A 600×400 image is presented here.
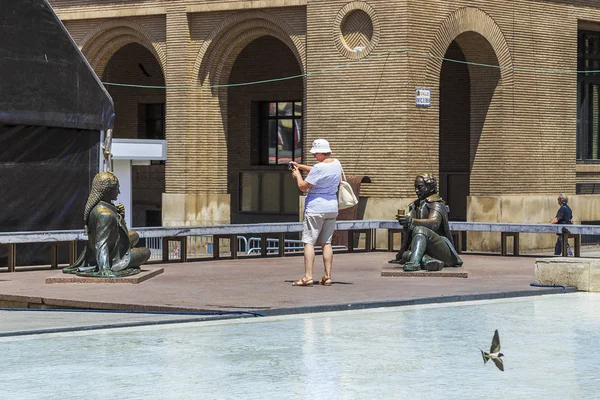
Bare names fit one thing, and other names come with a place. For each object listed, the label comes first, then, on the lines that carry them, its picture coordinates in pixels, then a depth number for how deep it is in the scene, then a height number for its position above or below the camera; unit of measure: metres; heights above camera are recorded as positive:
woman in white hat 15.33 -0.24
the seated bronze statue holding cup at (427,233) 17.41 -0.75
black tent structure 19.66 +0.98
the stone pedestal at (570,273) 15.69 -1.19
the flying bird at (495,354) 7.30 -1.06
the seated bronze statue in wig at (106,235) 16.28 -0.74
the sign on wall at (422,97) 28.48 +1.97
